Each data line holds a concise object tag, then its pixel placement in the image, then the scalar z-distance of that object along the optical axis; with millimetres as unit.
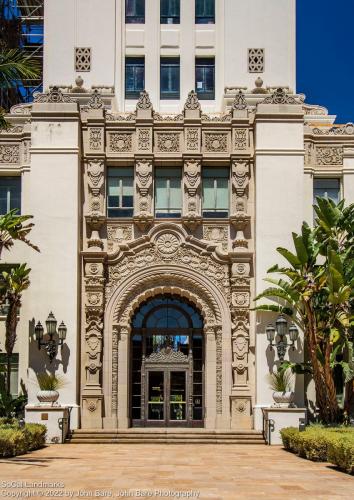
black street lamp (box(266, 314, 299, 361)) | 29516
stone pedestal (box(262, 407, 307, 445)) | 28578
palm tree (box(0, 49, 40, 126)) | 22328
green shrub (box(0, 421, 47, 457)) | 22656
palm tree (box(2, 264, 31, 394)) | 30000
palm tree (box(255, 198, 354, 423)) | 27828
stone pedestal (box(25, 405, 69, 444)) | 28484
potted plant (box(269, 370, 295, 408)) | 29094
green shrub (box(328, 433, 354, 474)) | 19181
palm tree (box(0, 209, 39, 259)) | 28984
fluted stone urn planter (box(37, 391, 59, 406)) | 29203
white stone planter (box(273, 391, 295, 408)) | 29047
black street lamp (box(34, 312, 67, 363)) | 29922
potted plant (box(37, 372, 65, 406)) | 29234
